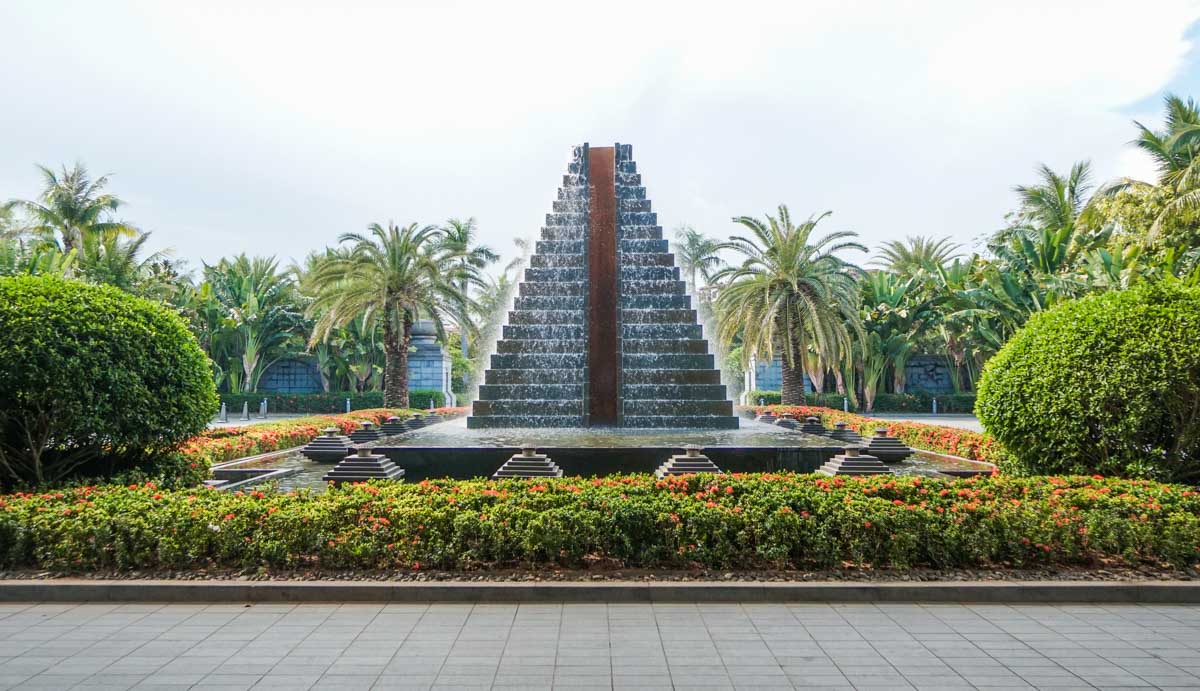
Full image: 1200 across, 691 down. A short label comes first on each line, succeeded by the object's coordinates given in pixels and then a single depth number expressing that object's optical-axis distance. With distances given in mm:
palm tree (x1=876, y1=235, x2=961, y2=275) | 42594
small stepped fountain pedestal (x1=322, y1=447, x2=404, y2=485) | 9438
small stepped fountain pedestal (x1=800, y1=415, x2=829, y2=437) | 16641
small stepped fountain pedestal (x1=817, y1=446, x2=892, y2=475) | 9703
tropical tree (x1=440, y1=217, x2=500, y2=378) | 25750
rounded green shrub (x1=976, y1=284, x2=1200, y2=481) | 8008
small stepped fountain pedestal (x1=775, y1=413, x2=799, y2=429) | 18719
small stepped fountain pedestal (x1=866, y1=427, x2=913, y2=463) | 12508
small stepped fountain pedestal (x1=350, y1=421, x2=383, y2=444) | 14328
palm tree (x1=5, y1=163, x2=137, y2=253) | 31844
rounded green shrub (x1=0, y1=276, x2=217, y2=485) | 7492
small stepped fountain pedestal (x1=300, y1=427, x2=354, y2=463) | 12922
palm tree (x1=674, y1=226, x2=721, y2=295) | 50344
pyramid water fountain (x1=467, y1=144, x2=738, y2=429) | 16703
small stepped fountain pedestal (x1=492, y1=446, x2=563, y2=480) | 9031
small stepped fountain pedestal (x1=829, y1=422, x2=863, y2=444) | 15648
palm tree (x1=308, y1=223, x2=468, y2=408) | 24797
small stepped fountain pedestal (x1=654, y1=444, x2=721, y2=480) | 9141
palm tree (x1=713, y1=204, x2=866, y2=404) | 23938
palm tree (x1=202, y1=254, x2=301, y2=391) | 37031
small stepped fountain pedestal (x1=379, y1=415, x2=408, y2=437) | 15980
